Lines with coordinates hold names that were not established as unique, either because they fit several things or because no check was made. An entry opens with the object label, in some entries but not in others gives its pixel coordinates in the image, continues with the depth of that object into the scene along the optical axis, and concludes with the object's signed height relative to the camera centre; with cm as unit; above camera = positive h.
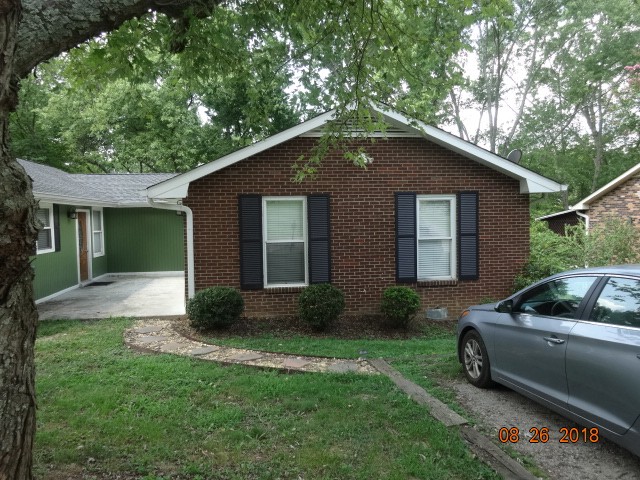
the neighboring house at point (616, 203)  1522 +84
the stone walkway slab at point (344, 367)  577 -176
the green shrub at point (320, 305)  803 -131
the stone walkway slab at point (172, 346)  678 -171
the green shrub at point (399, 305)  840 -138
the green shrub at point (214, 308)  776 -129
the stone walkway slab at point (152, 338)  731 -171
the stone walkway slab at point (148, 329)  803 -171
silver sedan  319 -99
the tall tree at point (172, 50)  218 +188
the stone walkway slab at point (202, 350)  651 -171
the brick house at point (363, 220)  873 +20
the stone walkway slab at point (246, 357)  616 -171
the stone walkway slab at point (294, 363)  589 -173
